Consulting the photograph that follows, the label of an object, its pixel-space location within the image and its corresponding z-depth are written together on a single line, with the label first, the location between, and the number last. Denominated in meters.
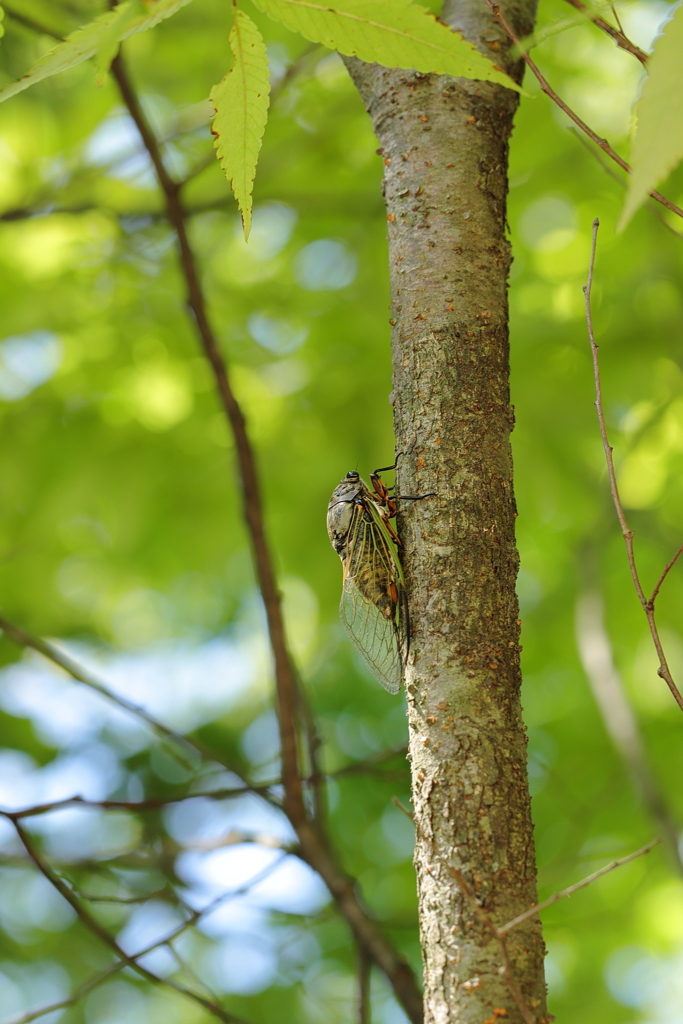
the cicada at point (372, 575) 1.44
